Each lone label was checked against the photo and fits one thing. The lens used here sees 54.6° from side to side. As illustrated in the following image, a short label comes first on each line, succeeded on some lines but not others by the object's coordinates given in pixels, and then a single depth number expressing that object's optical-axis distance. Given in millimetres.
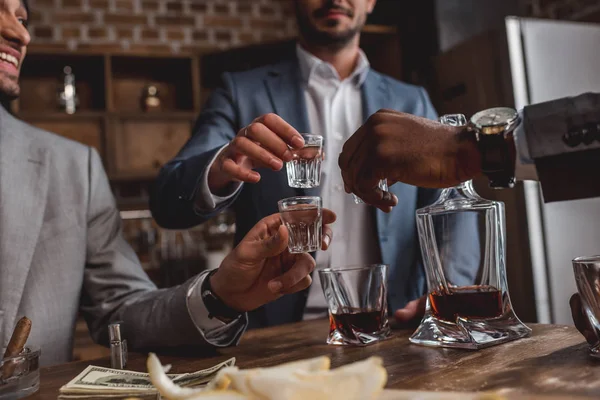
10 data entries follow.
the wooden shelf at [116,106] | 3359
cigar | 858
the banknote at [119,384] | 772
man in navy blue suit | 1589
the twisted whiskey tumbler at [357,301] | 1035
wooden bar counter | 714
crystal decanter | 973
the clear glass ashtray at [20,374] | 817
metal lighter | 998
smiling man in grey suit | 1118
